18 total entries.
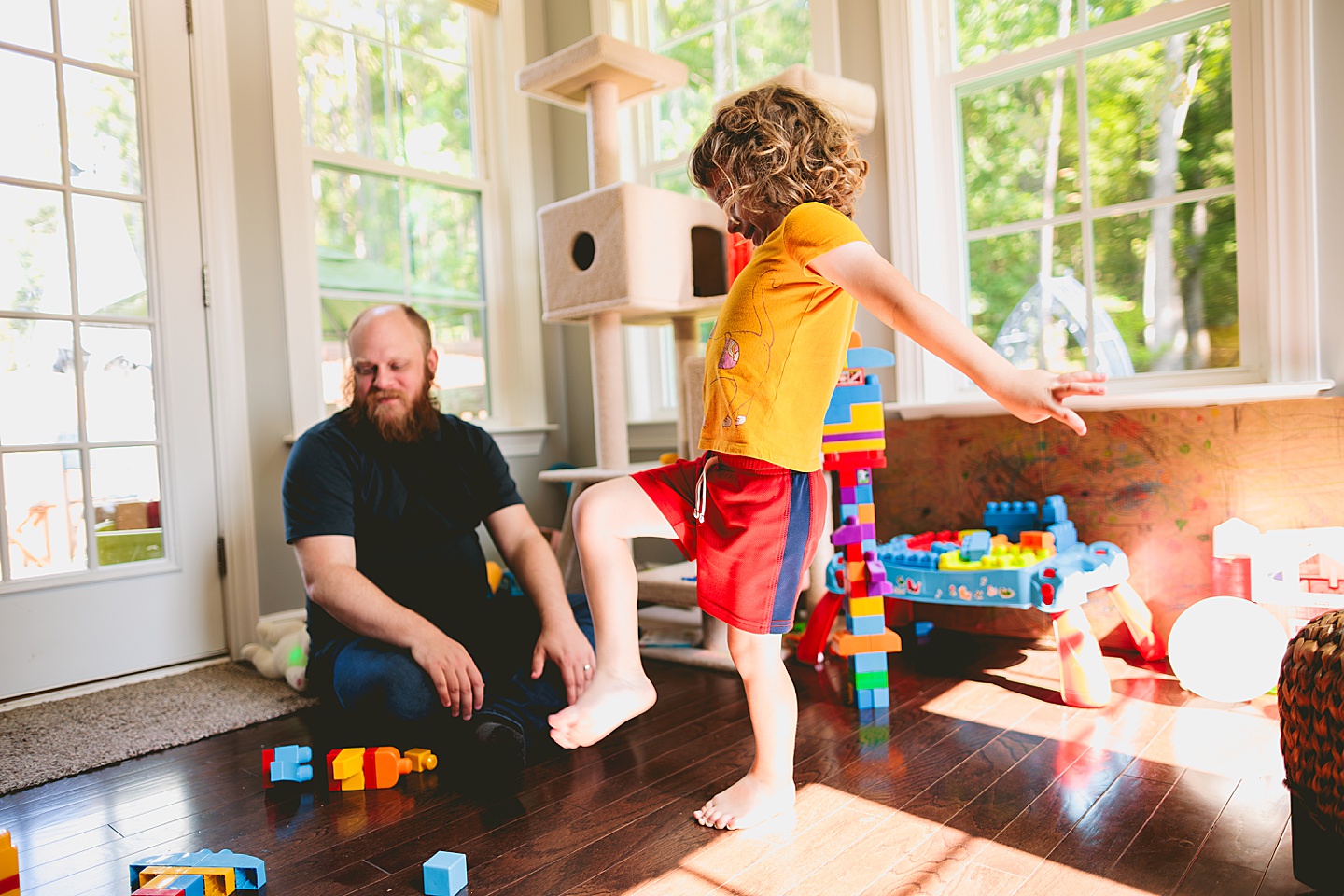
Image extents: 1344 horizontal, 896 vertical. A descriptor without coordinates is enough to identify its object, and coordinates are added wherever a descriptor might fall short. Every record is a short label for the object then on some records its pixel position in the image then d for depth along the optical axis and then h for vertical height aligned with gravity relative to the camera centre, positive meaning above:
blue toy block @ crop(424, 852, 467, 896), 1.10 -0.56
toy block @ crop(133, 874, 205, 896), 1.08 -0.55
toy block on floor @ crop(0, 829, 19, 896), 1.10 -0.52
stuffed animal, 2.18 -0.55
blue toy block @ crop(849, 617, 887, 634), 1.84 -0.44
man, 1.58 -0.27
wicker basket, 0.95 -0.39
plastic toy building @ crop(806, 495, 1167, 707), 1.76 -0.36
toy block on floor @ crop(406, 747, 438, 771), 1.58 -0.58
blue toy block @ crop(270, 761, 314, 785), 1.54 -0.58
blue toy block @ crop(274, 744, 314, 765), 1.55 -0.55
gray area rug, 1.74 -0.60
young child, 1.24 -0.08
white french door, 2.26 +0.27
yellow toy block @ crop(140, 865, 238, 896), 1.13 -0.56
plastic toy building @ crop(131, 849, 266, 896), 1.12 -0.55
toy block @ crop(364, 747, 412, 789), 1.52 -0.57
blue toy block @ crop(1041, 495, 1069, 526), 2.16 -0.26
